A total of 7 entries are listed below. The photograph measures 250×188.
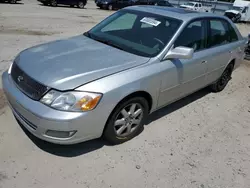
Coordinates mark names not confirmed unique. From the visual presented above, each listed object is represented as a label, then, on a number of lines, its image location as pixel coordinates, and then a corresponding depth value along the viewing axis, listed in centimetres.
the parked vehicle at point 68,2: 1552
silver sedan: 196
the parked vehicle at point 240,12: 2166
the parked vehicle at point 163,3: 2201
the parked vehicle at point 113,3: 1907
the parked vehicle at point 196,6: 2258
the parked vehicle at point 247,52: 631
